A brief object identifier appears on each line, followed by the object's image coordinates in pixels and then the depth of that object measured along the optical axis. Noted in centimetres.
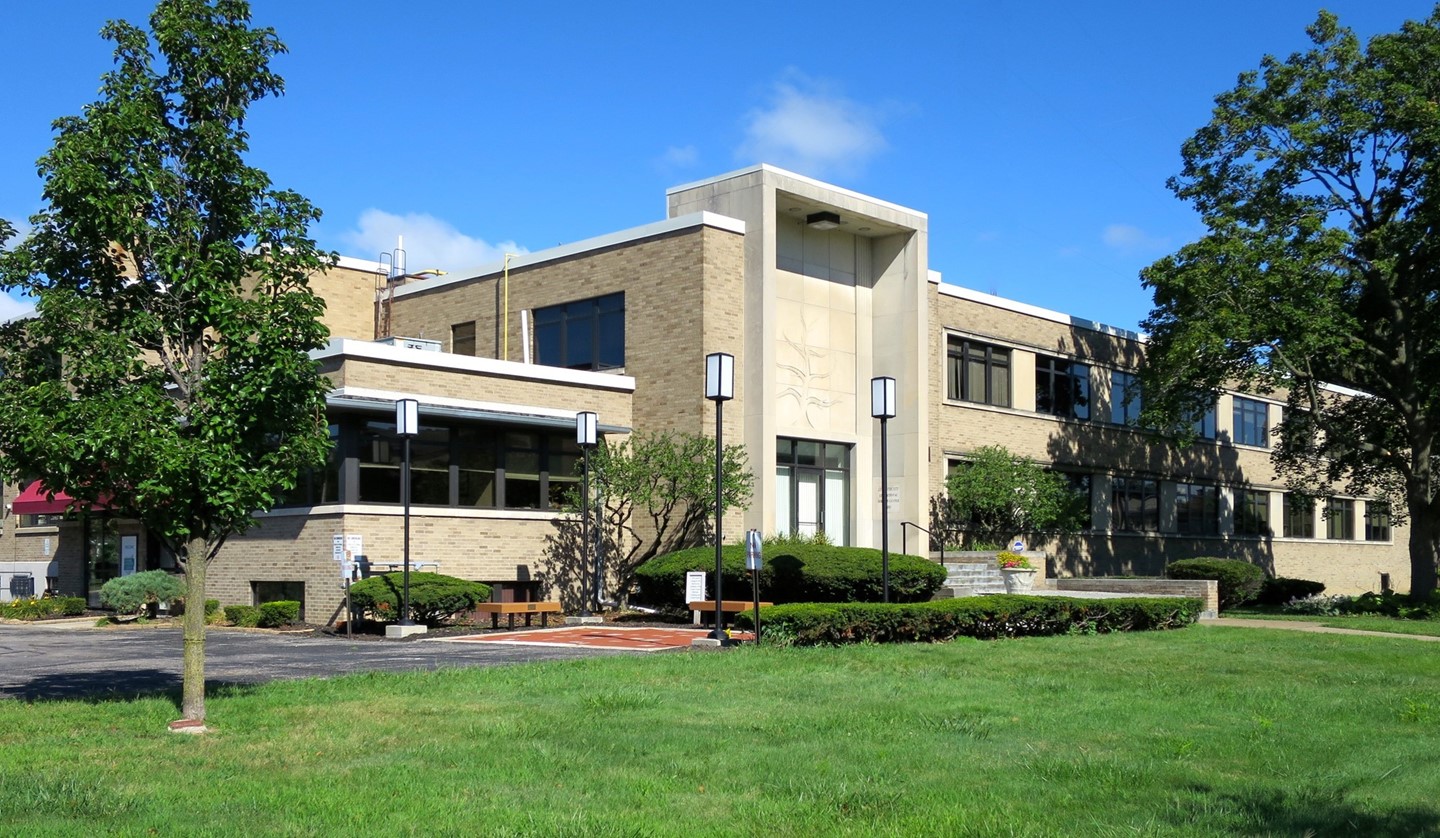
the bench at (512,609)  2589
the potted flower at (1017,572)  3222
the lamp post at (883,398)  2366
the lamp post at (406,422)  2573
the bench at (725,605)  2493
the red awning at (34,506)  3375
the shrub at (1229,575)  3800
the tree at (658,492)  3020
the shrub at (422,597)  2562
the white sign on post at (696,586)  2398
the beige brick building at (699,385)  2858
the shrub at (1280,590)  3947
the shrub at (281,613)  2750
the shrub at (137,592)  2978
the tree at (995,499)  3588
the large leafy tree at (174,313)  1203
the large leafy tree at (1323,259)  3303
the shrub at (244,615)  2806
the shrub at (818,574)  2758
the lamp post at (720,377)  2261
